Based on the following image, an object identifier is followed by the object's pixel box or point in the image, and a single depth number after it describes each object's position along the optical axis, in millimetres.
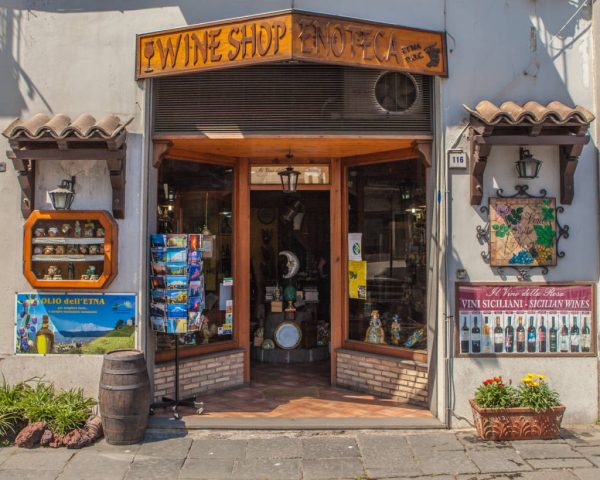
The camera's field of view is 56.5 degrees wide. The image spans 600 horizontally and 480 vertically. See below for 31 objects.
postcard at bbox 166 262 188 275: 6547
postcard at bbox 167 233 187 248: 6582
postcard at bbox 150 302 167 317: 6523
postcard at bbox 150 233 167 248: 6562
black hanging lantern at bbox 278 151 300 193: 7727
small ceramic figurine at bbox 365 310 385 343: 7586
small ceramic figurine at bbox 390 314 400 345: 7392
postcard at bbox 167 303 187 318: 6500
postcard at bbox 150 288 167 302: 6531
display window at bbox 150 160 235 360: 6539
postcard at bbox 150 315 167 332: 6516
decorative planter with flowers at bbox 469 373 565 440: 5906
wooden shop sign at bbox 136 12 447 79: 6012
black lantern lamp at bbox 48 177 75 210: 6348
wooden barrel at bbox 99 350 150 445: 5777
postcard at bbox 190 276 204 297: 6625
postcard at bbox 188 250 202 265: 6629
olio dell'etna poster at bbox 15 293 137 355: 6547
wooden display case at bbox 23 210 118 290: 6461
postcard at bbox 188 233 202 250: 6648
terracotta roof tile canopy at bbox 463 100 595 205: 5996
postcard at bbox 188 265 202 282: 6625
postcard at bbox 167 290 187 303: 6512
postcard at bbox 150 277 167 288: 6551
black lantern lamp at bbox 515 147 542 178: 6297
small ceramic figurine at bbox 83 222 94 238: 6562
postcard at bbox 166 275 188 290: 6508
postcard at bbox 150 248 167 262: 6555
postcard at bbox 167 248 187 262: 6555
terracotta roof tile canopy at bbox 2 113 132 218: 6094
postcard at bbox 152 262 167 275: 6551
